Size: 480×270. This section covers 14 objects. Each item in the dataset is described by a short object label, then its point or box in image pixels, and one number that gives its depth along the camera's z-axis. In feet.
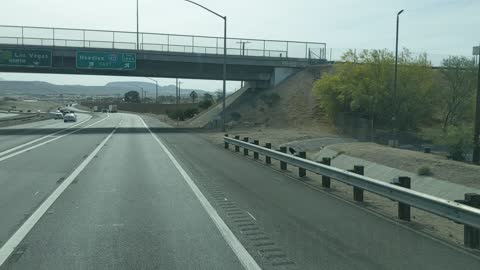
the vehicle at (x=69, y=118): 268.82
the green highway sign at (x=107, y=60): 182.29
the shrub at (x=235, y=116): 190.08
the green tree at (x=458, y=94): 155.94
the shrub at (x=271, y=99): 193.98
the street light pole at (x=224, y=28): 131.27
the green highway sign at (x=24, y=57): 177.06
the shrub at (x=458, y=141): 103.30
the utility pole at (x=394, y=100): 130.78
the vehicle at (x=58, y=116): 335.26
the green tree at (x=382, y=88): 151.53
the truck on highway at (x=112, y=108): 570.05
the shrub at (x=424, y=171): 70.28
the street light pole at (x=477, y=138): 94.63
